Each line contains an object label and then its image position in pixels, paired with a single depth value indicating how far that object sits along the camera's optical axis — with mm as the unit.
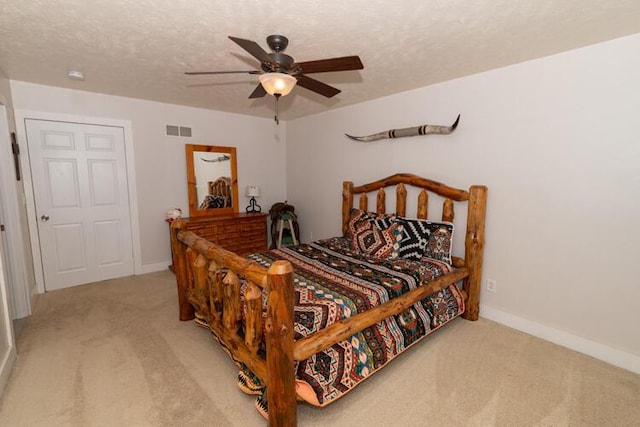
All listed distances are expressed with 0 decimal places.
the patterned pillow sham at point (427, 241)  2844
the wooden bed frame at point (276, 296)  1514
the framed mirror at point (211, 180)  4367
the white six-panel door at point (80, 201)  3398
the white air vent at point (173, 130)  4125
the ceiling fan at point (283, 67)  1802
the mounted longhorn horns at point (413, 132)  3012
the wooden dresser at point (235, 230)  4121
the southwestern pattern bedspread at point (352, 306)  1726
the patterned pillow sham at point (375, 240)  2971
